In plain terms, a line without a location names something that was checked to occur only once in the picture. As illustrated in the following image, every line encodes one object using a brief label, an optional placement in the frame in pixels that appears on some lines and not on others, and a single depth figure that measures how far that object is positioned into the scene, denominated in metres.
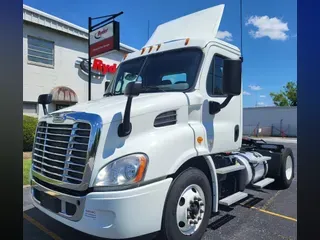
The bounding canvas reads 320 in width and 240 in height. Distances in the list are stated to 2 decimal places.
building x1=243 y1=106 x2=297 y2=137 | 34.22
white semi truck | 2.88
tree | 55.00
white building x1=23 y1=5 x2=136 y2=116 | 14.50
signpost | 11.45
